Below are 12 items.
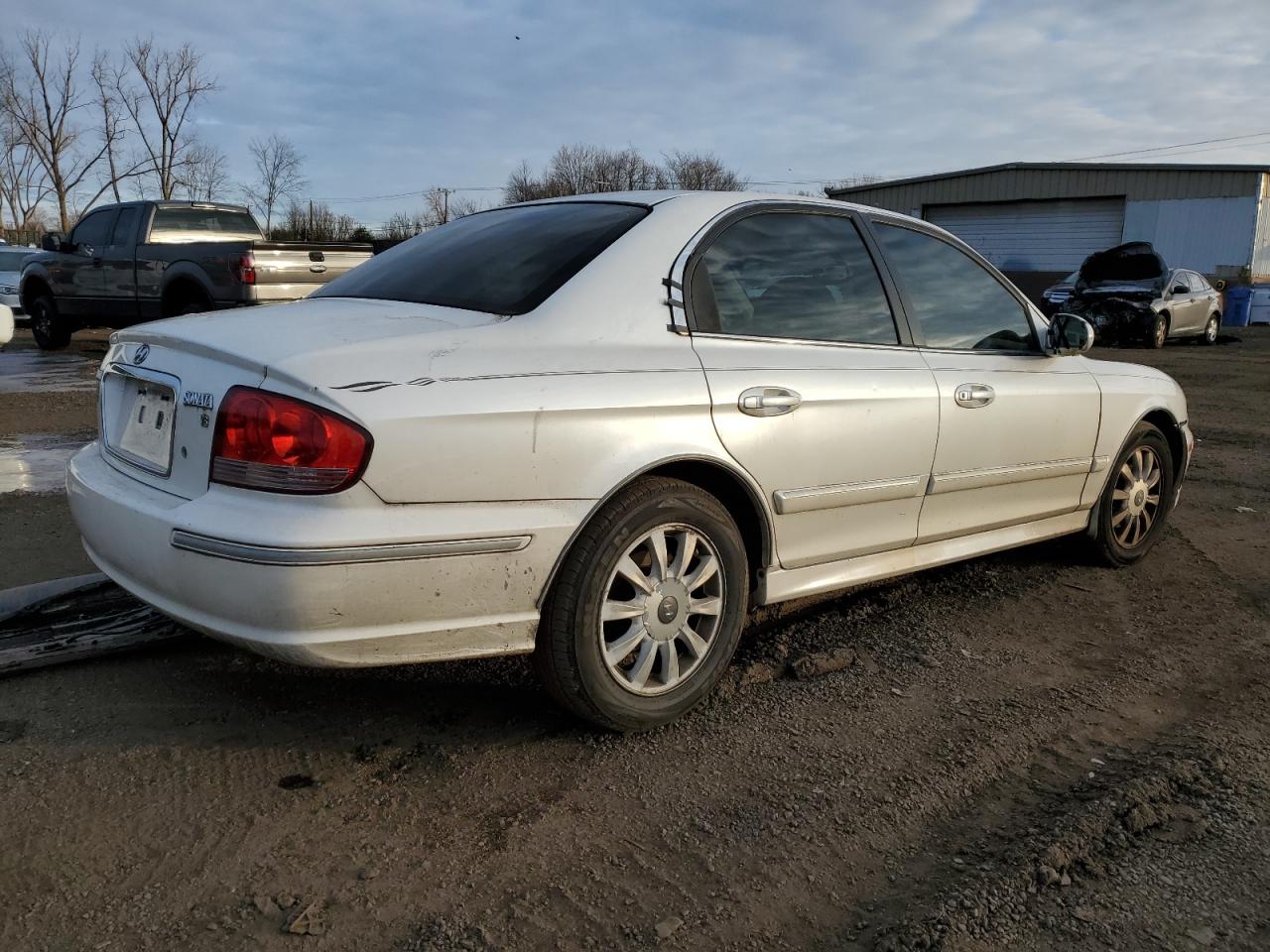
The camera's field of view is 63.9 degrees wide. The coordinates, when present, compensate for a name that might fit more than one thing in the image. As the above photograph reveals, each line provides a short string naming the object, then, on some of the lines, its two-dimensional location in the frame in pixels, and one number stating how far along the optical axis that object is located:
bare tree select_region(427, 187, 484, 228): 53.94
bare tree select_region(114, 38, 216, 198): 47.31
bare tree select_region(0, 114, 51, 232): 49.64
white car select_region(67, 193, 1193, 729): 2.40
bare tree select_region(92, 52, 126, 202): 47.47
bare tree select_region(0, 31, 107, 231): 47.66
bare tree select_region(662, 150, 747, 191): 60.34
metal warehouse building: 28.41
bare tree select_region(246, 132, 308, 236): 48.62
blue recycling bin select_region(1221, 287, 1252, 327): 26.42
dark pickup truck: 10.93
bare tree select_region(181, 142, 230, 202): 48.66
